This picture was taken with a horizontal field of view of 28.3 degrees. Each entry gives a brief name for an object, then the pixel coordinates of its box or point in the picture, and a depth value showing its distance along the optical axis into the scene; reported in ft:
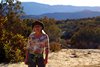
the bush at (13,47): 23.01
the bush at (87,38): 38.81
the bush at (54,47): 28.55
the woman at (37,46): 14.10
